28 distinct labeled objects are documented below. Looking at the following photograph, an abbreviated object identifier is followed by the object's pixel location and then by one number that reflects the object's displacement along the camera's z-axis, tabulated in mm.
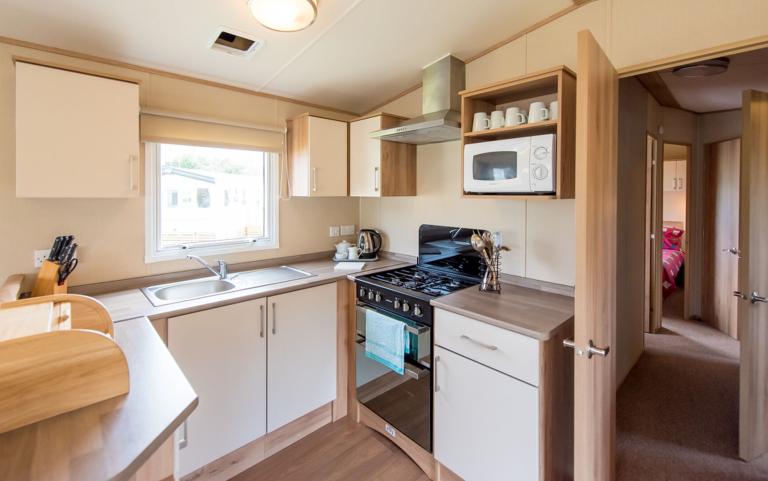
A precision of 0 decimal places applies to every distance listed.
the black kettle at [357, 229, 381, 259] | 2906
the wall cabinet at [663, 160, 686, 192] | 6254
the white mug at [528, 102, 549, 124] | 1695
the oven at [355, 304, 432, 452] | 1877
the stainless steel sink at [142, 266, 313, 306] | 2107
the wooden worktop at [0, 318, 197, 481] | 637
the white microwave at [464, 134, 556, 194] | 1649
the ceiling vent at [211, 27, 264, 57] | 1877
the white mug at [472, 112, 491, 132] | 1923
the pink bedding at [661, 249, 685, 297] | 4828
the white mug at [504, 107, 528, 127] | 1789
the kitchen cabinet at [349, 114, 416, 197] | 2510
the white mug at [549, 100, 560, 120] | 1653
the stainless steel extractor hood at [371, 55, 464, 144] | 2133
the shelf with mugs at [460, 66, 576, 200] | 1638
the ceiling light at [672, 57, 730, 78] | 2379
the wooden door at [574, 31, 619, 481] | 1142
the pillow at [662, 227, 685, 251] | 5703
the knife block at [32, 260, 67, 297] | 1659
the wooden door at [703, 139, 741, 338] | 3510
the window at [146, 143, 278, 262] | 2203
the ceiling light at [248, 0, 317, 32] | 1443
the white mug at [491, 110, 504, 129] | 1855
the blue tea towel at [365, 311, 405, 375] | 1957
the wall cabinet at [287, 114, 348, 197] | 2518
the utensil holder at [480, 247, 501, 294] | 2010
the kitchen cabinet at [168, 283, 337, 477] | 1762
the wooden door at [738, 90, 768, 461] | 1751
